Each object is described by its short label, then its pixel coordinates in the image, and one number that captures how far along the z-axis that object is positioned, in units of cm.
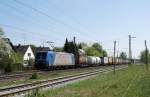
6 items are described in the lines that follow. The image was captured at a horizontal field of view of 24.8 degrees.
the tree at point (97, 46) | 19332
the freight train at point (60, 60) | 5628
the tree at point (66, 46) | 10615
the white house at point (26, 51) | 11348
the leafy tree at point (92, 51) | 16146
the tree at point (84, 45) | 17220
